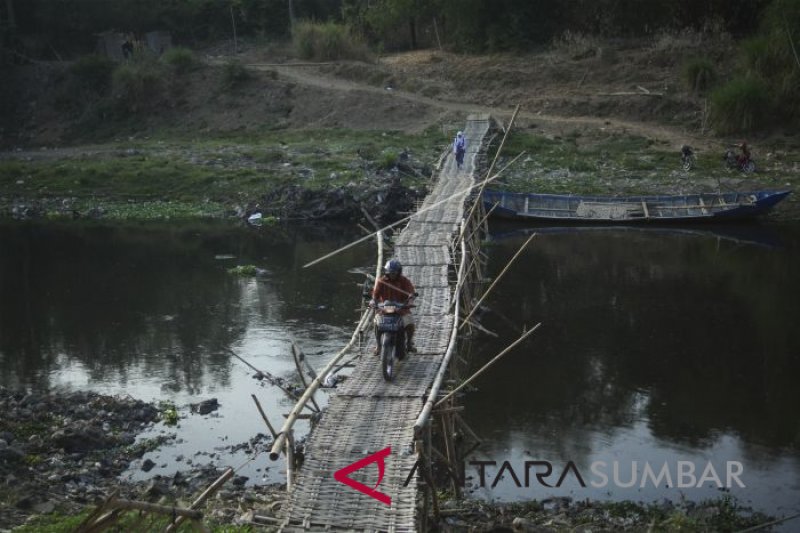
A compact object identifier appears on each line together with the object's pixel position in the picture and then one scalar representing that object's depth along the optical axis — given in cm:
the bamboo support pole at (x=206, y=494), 612
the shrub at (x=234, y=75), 3653
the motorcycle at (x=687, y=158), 2740
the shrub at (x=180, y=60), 3778
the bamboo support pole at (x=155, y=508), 601
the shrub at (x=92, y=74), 3775
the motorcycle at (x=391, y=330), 1030
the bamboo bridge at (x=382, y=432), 771
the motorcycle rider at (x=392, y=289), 1102
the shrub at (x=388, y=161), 2816
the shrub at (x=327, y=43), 3903
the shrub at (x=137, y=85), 3653
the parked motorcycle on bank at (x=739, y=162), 2695
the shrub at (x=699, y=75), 3148
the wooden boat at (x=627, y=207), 2523
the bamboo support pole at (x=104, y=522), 607
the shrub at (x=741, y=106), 2925
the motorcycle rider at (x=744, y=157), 2691
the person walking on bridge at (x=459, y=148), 2403
